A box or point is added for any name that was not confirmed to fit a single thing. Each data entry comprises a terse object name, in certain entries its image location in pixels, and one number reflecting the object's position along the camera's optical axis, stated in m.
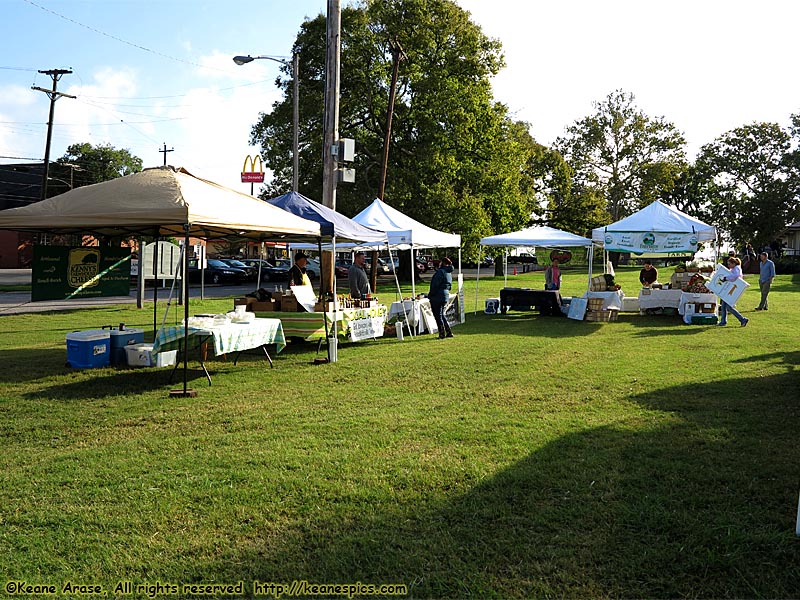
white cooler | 9.13
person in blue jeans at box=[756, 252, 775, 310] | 18.80
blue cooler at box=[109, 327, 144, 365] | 9.72
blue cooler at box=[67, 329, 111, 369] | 9.35
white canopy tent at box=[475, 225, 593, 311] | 17.84
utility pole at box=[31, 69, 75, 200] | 32.56
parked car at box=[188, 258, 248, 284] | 37.06
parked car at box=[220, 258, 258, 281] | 38.78
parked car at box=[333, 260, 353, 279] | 39.39
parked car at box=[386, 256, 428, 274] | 47.87
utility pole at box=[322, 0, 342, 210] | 13.62
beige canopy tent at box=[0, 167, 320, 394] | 7.90
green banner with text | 10.12
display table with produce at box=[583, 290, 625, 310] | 16.53
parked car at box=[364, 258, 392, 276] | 44.33
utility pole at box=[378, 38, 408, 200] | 25.69
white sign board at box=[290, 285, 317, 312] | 11.39
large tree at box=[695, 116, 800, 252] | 60.19
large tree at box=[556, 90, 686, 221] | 53.22
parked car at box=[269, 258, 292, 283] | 39.34
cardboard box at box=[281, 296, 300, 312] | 11.52
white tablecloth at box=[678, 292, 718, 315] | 15.81
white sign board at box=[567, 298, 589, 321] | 16.59
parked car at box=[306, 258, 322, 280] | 38.78
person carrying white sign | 15.09
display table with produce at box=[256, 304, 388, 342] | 11.22
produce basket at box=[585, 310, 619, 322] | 16.52
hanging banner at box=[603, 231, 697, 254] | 16.66
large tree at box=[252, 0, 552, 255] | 30.66
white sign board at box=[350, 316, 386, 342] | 12.19
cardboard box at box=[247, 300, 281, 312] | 11.64
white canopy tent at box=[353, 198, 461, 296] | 13.34
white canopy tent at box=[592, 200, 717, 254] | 16.62
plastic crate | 15.52
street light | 24.03
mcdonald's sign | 33.06
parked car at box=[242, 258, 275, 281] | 39.28
